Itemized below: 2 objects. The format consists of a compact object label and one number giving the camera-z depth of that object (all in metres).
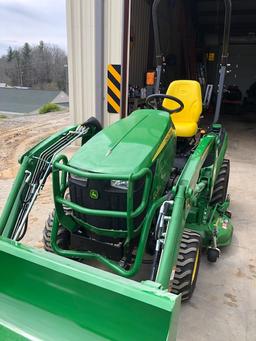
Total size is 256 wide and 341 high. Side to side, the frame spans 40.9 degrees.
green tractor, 1.38
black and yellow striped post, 4.58
